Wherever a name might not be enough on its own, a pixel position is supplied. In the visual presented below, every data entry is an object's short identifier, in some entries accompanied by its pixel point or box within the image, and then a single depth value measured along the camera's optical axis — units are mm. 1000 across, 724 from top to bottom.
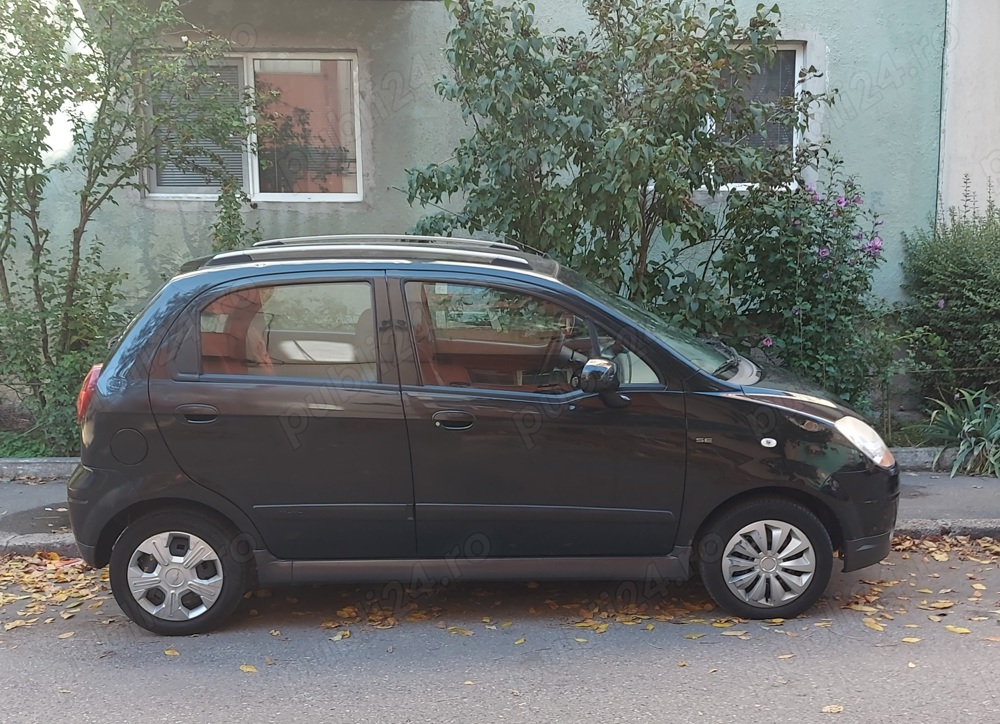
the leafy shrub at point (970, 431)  6770
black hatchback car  4020
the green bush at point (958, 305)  7328
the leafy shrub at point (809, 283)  6875
